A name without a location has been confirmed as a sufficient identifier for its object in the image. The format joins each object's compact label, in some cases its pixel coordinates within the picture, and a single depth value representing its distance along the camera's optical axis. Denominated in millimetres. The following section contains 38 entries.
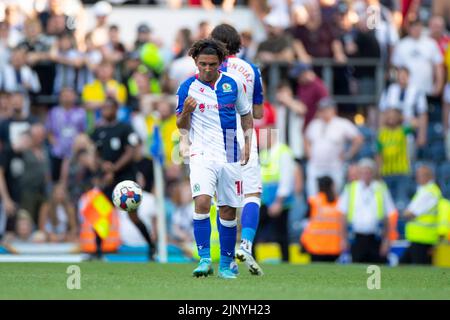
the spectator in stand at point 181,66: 22500
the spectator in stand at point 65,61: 23391
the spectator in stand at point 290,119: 22089
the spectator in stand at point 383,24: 23891
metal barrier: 23234
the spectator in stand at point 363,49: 23703
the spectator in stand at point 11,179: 22234
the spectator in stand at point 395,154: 21719
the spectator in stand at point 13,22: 23750
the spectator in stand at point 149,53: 23281
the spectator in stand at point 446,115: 22297
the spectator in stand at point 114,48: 23547
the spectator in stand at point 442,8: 24733
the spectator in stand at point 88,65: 23422
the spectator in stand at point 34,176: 22375
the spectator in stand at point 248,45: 22656
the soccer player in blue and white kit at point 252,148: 13289
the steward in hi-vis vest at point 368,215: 20062
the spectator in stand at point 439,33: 23062
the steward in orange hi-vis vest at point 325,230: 20062
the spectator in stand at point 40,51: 23484
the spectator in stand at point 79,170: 22344
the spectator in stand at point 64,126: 22812
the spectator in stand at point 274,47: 22797
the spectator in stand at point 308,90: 22422
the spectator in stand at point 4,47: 23062
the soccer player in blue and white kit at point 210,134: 12305
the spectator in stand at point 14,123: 22484
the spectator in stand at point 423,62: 22562
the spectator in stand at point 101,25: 23984
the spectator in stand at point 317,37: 23594
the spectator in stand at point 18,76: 22922
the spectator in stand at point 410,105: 21984
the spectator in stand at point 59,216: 22312
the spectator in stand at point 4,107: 22625
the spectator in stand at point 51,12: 24219
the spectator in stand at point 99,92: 22891
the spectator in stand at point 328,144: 21656
